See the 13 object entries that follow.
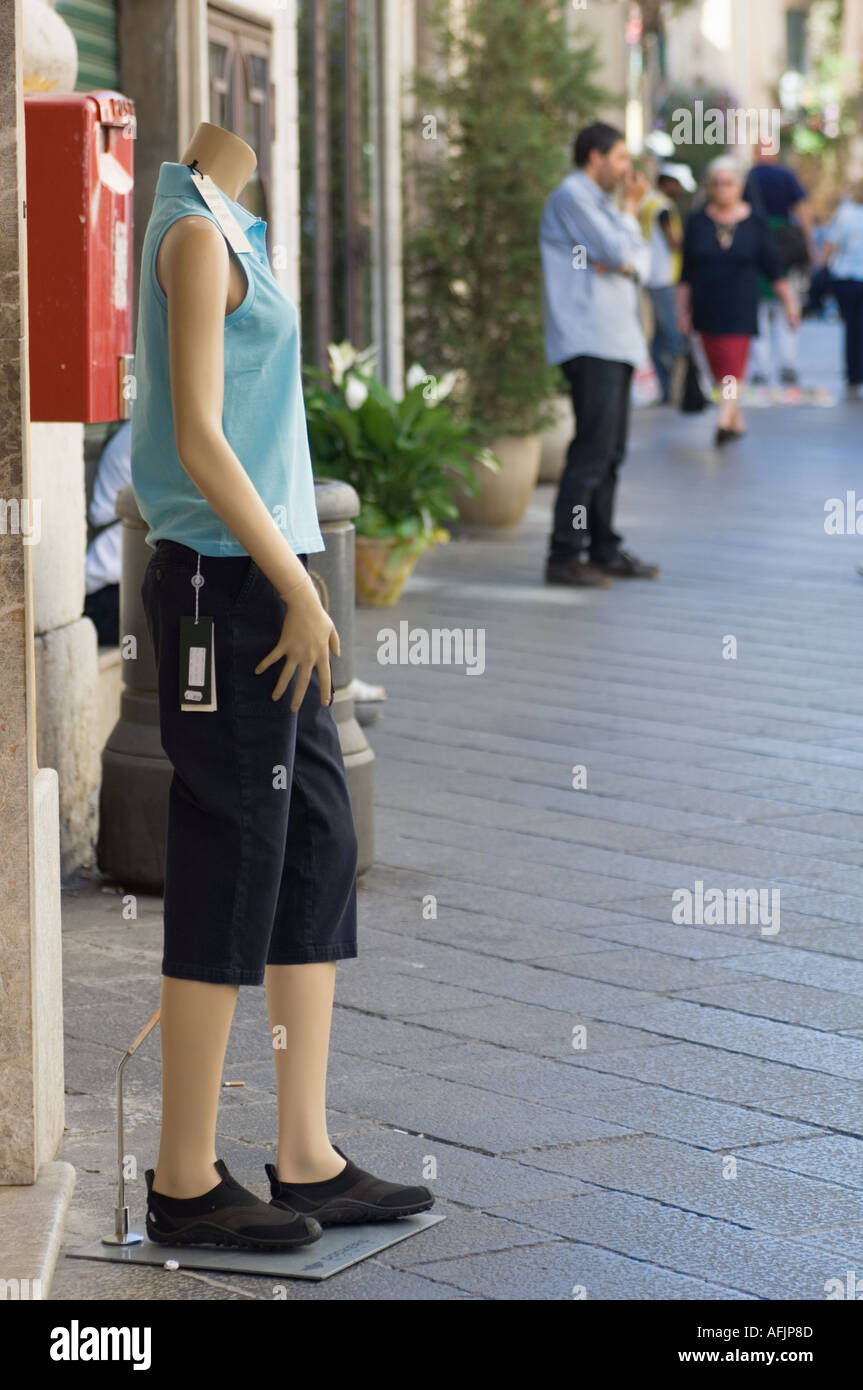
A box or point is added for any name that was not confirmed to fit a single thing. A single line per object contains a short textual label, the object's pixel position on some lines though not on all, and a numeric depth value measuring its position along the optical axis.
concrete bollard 5.16
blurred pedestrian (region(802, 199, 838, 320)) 20.80
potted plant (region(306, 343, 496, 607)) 8.91
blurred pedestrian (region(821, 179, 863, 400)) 19.23
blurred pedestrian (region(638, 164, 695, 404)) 17.73
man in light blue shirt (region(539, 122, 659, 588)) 9.27
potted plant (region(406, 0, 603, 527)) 11.41
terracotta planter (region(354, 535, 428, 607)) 9.09
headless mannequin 2.95
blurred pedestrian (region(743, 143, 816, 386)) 19.45
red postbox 4.12
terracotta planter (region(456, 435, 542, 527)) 11.39
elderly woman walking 14.91
